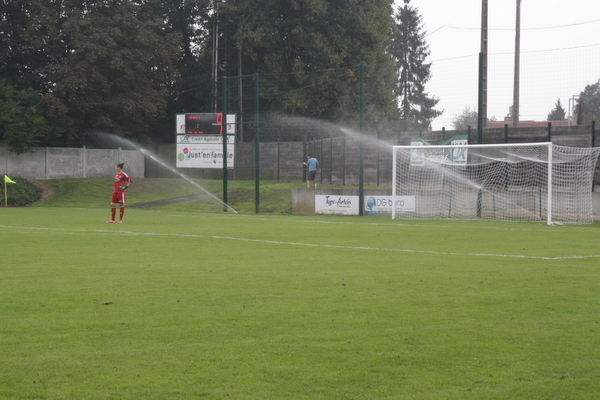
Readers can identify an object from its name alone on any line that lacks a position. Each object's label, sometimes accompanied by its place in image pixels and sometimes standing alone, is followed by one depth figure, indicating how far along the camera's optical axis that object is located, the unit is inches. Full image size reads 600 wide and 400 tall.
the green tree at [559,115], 1545.3
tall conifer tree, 3339.1
